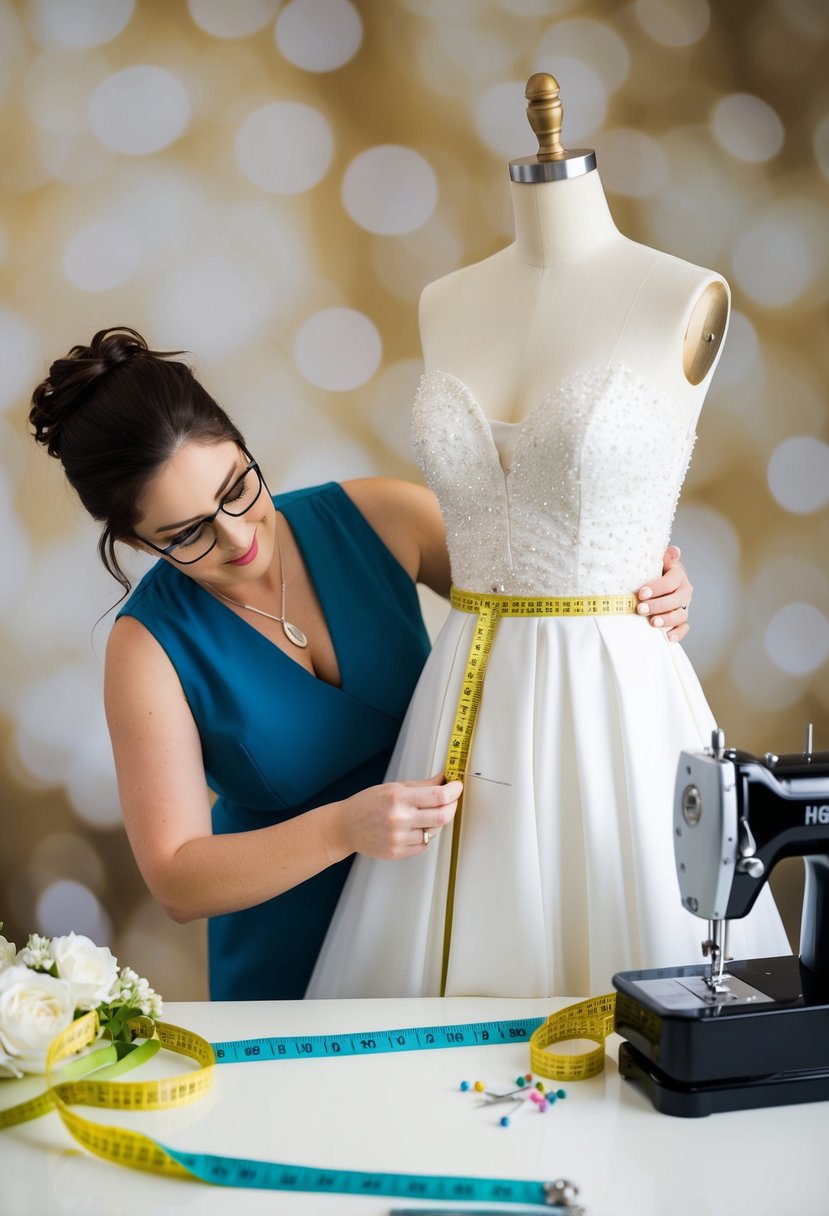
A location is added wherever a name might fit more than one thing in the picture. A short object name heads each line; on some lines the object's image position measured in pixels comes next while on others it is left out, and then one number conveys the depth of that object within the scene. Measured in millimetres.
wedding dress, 1503
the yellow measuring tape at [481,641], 1571
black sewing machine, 1184
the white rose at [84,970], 1317
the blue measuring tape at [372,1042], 1351
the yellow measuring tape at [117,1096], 1128
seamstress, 1610
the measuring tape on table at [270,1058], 1076
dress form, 1543
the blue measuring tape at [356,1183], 1059
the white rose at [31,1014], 1253
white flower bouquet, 1257
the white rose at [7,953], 1357
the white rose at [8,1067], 1256
